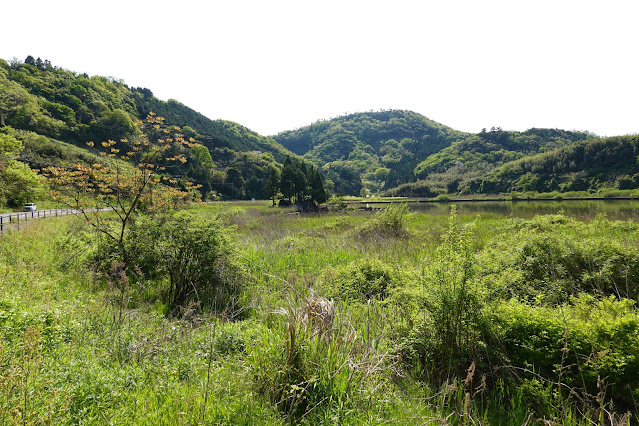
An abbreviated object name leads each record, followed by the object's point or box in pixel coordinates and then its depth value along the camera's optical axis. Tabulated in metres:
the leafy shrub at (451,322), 3.37
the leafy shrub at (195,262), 6.52
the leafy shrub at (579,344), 2.73
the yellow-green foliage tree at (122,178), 8.70
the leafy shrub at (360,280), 5.90
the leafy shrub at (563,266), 4.89
